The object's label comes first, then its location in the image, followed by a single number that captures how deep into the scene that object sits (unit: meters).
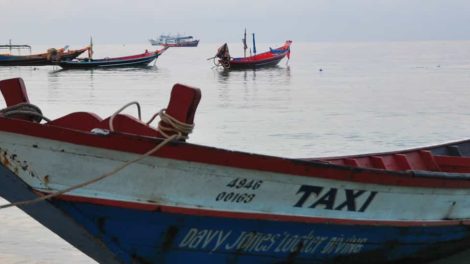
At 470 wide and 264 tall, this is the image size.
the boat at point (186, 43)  195.73
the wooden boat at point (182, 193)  4.73
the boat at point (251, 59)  54.72
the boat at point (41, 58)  55.34
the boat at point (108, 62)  54.94
